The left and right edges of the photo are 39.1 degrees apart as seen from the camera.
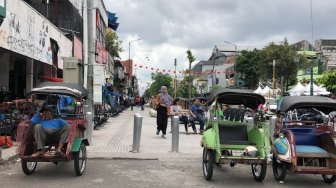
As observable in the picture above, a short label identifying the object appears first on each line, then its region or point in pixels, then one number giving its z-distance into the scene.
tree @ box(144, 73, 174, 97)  102.28
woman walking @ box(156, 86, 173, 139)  17.09
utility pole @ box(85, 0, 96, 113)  17.09
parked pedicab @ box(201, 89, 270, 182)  9.13
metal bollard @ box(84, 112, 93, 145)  14.15
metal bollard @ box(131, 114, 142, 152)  13.09
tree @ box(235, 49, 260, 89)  68.75
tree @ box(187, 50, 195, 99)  51.12
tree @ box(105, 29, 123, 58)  59.18
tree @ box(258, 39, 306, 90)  50.91
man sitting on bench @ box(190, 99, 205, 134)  19.80
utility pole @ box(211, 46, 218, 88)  67.44
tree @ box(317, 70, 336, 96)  42.68
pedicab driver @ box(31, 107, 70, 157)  9.30
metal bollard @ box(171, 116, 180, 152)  13.38
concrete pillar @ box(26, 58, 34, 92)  23.31
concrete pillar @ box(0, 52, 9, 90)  20.58
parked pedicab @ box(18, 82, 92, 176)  9.11
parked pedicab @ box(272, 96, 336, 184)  8.79
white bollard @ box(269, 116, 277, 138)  13.82
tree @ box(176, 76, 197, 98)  83.03
